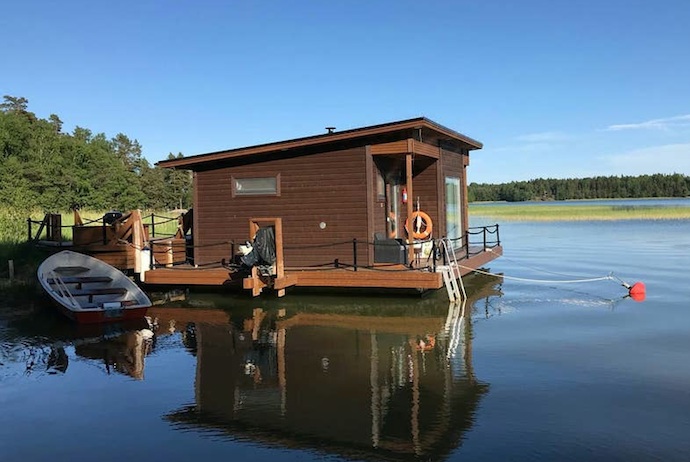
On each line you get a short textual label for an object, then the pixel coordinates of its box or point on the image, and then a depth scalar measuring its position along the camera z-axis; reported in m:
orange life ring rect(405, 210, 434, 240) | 15.48
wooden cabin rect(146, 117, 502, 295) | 12.90
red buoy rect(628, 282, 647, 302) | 13.19
